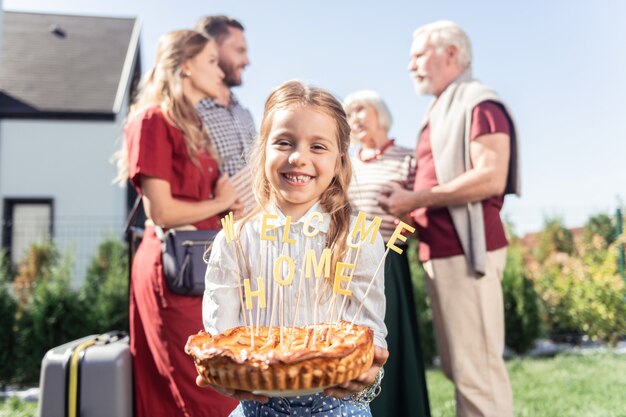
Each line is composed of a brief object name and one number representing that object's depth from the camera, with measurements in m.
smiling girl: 1.59
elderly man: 2.60
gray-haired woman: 2.62
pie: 1.22
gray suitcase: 2.41
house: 13.44
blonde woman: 2.28
